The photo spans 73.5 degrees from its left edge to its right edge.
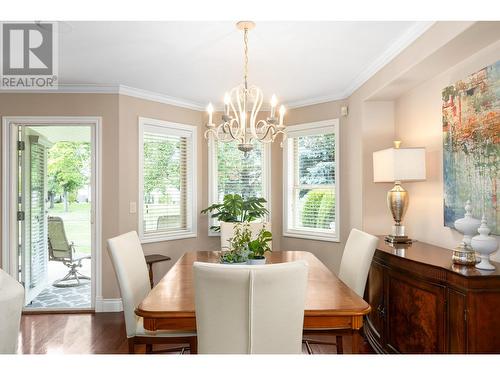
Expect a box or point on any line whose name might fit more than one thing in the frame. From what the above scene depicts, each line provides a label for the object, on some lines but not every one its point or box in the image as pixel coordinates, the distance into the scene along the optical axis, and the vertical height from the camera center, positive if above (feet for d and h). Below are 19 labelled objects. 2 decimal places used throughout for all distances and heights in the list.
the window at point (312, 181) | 13.44 +0.46
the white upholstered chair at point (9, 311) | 3.58 -1.29
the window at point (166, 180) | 13.21 +0.54
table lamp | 8.77 +0.53
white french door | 11.78 -0.07
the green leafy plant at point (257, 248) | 7.51 -1.25
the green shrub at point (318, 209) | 13.58 -0.71
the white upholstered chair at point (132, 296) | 6.69 -2.22
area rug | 12.77 -4.27
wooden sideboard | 5.59 -2.18
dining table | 5.24 -1.84
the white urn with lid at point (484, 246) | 5.93 -0.97
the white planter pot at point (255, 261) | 7.38 -1.53
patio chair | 15.61 -2.49
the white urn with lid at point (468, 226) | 6.35 -0.66
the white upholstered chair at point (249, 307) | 4.37 -1.54
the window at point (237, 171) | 15.01 +0.98
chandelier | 7.37 +1.52
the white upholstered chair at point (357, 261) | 7.38 -1.61
